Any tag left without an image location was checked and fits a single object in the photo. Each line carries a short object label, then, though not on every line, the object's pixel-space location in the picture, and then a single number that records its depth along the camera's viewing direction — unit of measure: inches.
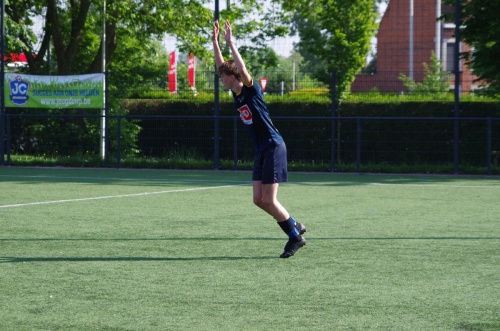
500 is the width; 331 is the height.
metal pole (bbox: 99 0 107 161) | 967.6
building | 952.4
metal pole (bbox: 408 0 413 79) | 1230.9
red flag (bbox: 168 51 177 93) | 1010.7
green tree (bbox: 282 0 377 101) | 1026.7
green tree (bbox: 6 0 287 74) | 1100.5
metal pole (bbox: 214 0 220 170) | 942.1
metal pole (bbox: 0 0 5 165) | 978.7
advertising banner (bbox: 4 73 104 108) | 966.4
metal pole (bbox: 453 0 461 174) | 885.2
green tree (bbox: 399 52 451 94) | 960.3
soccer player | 336.5
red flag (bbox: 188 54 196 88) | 1016.9
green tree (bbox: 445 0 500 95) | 825.5
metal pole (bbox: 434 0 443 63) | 1557.5
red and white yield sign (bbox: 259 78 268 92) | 1165.5
